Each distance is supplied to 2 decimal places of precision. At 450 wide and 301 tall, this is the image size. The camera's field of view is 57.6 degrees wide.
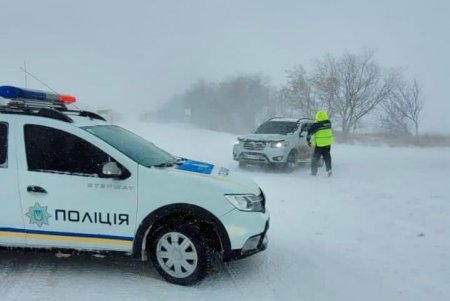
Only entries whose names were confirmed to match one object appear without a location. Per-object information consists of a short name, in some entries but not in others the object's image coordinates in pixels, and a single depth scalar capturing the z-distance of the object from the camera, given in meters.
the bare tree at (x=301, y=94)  40.16
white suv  12.55
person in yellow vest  11.83
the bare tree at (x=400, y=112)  43.69
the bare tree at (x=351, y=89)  41.06
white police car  4.13
